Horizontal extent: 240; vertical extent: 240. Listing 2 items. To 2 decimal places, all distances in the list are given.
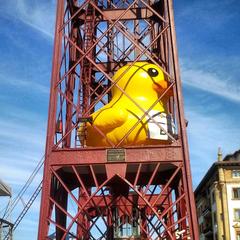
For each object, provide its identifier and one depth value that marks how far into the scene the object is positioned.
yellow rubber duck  17.41
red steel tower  16.64
